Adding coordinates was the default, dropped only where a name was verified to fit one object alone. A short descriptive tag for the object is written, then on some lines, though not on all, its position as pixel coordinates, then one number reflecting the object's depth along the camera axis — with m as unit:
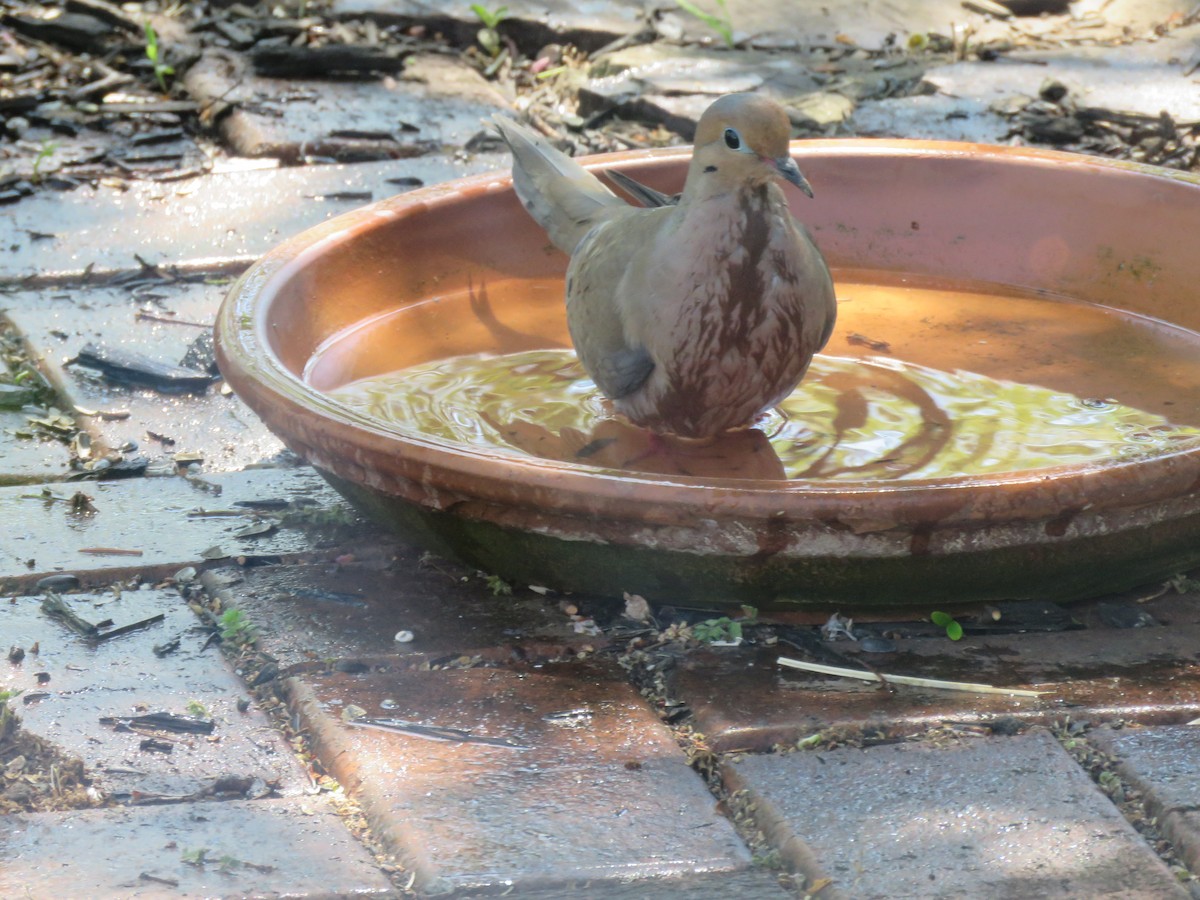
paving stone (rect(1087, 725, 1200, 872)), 3.73
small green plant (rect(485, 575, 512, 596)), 4.95
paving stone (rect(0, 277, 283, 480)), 6.28
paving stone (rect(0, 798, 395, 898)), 3.50
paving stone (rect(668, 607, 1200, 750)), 4.18
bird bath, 4.24
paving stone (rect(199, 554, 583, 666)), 4.64
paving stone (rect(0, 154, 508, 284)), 7.99
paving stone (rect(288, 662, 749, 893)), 3.61
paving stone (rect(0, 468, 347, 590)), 5.18
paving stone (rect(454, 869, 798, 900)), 3.50
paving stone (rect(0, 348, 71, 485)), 5.91
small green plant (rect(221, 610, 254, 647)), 4.67
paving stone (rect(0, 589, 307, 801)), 4.01
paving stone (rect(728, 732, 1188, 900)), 3.54
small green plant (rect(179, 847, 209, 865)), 3.59
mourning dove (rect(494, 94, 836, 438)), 4.76
